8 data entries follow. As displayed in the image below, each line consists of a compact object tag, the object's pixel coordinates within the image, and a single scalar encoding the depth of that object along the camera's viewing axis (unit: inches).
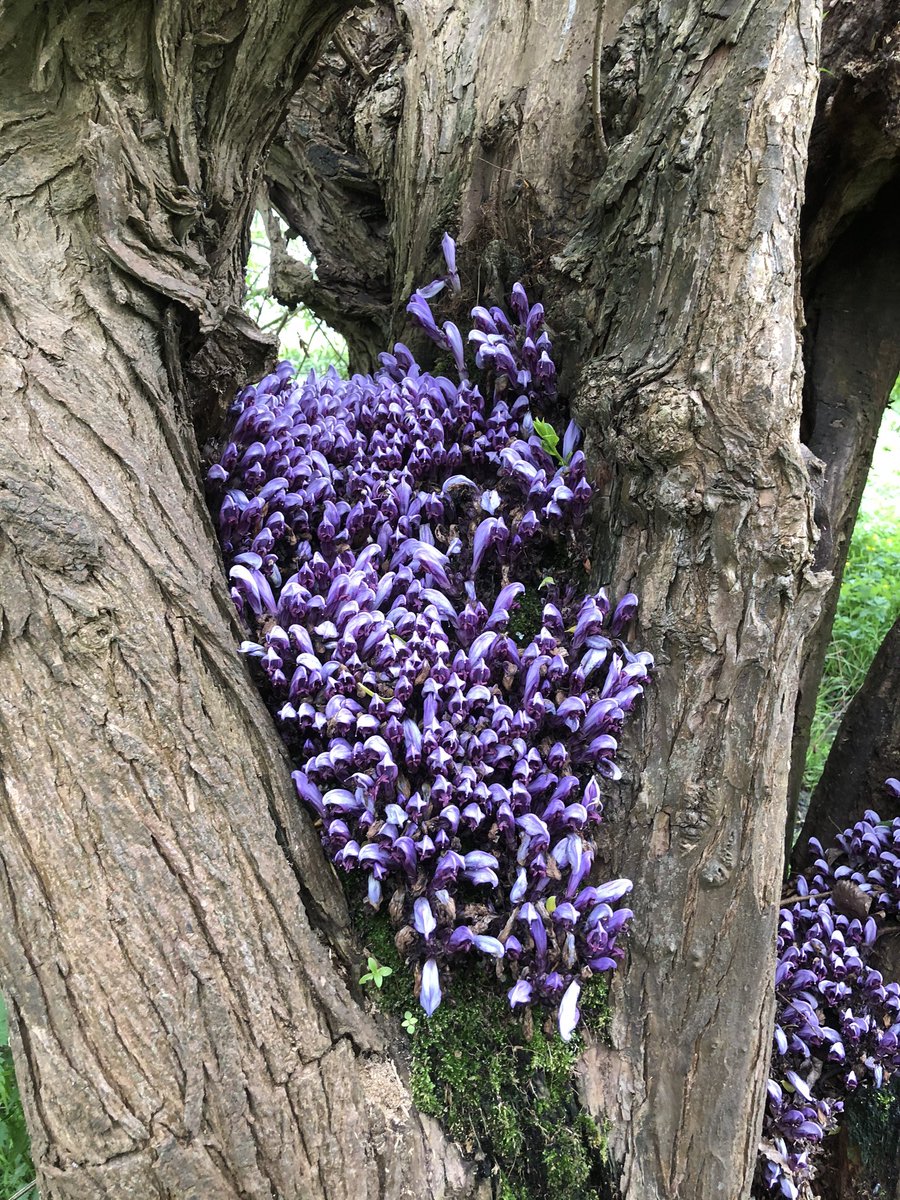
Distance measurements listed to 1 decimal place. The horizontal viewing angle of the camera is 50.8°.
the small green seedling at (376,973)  23.1
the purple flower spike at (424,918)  22.5
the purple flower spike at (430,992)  22.4
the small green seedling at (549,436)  30.0
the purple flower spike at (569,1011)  22.7
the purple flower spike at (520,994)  22.9
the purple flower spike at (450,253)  34.3
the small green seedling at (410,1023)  22.9
